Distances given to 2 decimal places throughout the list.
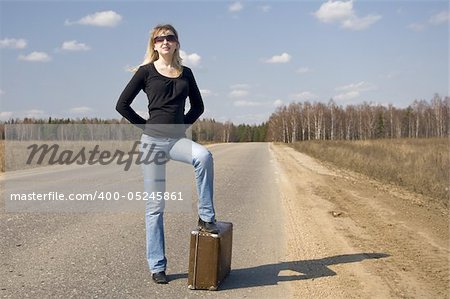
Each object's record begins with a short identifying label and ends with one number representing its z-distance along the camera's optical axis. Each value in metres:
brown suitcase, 4.07
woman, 4.07
